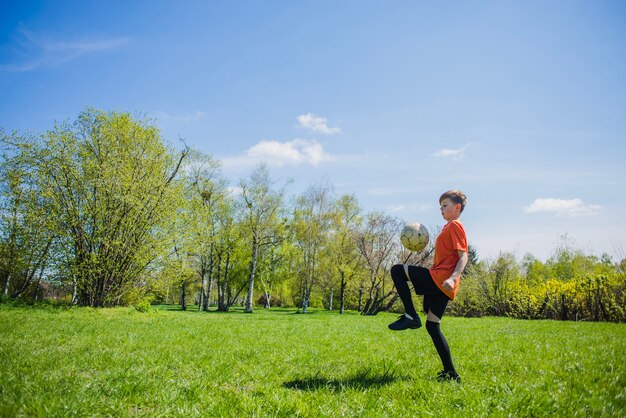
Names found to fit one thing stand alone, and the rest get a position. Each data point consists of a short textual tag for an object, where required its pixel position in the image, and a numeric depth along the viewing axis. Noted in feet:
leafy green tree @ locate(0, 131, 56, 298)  60.18
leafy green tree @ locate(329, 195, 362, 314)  124.16
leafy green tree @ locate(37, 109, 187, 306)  60.90
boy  15.01
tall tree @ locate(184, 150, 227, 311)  122.11
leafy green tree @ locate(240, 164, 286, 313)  122.01
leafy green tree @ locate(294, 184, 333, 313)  130.41
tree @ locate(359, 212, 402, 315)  121.39
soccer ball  20.06
